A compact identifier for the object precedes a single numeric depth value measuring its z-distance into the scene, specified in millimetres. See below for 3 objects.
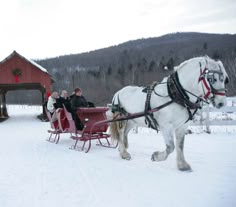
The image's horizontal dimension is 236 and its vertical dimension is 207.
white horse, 5113
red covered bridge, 21219
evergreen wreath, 21141
